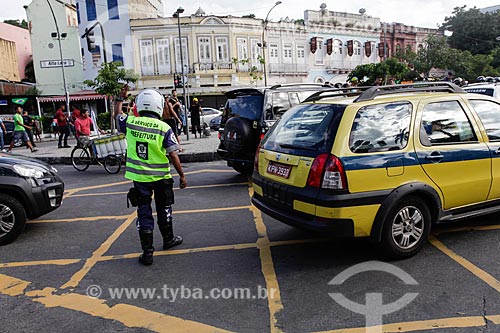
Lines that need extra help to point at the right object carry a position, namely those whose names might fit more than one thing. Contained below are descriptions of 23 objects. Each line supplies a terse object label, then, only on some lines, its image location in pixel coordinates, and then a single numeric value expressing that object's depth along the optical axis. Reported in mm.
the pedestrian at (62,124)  16219
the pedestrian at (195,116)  17297
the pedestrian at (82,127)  11336
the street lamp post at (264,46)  37619
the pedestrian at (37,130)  24422
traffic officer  4332
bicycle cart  10242
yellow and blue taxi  3816
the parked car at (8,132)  19078
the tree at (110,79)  24033
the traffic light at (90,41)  18594
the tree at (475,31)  47438
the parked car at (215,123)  23919
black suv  7746
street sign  34956
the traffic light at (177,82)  19891
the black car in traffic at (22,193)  5113
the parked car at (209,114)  26672
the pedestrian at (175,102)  13773
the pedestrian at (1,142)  14727
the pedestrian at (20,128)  14484
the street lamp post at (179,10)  20258
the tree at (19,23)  54844
